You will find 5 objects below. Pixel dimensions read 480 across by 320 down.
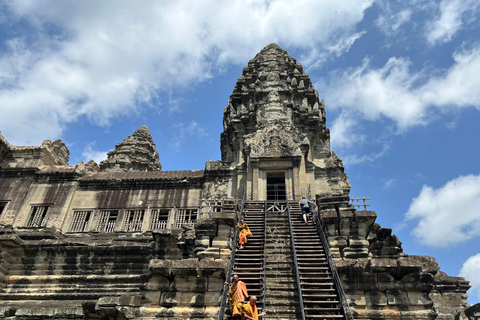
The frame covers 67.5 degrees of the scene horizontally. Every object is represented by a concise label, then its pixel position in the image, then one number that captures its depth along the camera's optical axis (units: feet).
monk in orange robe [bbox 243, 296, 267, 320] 23.68
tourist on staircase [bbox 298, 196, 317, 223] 41.24
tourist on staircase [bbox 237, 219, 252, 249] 34.91
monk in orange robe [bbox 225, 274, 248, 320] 24.02
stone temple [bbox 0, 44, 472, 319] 29.12
